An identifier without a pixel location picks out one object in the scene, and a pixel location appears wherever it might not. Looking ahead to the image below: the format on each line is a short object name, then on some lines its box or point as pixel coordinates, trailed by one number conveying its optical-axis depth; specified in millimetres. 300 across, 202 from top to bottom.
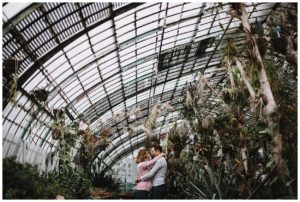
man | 4391
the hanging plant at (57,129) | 7616
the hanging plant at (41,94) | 6279
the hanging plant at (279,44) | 4690
